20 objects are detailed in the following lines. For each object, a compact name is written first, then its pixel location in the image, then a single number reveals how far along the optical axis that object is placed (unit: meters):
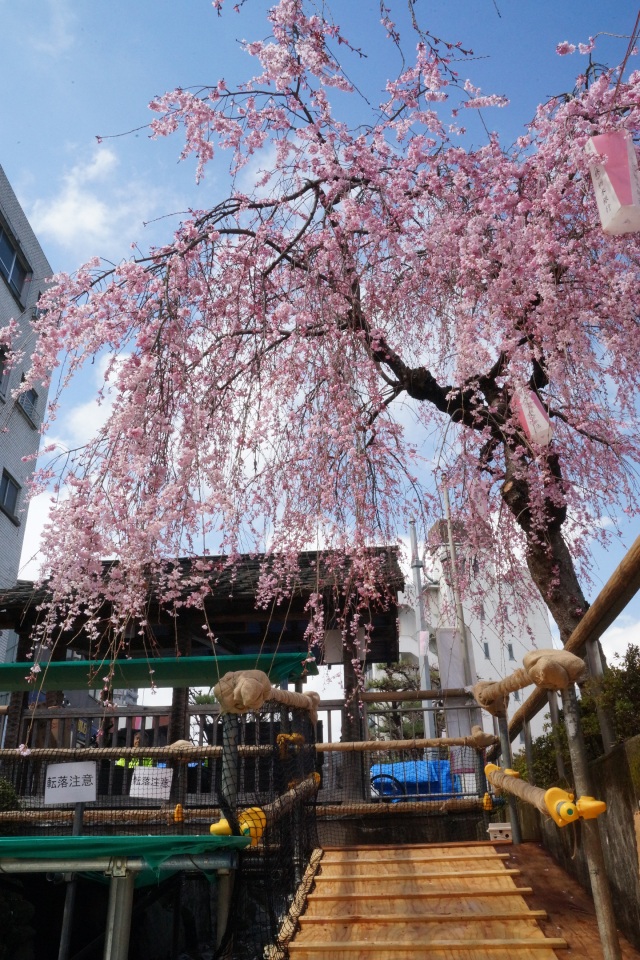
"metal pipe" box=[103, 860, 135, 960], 2.48
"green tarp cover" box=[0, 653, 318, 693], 6.22
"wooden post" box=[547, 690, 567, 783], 4.18
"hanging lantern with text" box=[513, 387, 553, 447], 5.19
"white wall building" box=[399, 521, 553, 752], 8.09
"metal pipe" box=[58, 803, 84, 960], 3.95
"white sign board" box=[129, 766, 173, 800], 5.79
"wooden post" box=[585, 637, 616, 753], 3.30
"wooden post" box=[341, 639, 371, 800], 8.35
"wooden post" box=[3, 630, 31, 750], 9.08
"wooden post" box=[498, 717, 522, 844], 4.86
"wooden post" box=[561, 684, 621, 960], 2.47
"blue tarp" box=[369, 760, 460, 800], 8.68
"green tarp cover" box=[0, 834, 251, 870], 2.55
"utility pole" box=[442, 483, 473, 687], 7.44
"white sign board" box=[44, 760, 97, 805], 5.19
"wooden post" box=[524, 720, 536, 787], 4.75
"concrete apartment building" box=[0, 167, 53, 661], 15.39
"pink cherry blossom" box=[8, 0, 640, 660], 5.20
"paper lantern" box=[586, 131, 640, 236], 4.08
